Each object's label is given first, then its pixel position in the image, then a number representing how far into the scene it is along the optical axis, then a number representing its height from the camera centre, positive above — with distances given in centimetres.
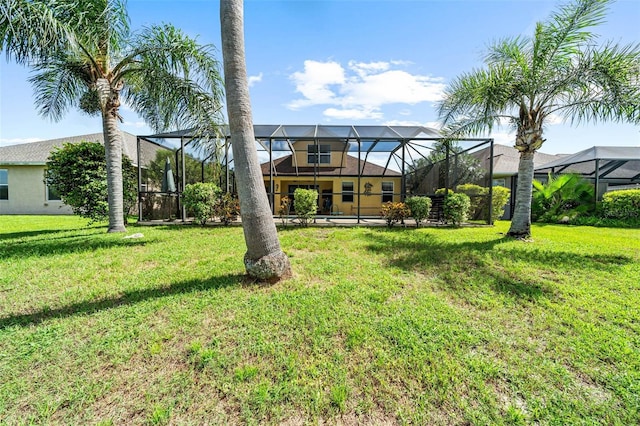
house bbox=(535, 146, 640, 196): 1271 +186
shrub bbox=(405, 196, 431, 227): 948 -31
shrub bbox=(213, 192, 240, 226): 966 -45
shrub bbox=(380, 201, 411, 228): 940 -49
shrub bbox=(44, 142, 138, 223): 864 +60
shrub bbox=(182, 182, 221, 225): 932 -12
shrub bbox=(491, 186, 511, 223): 1239 -3
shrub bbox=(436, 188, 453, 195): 1126 +32
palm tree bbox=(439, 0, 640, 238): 602 +288
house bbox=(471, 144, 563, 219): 1259 +209
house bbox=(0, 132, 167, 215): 1659 +20
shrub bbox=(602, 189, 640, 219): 1125 -19
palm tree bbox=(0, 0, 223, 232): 500 +332
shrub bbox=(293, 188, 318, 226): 924 -20
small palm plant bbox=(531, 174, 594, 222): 1232 +6
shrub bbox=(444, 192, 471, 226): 952 -30
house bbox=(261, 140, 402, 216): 1789 +131
